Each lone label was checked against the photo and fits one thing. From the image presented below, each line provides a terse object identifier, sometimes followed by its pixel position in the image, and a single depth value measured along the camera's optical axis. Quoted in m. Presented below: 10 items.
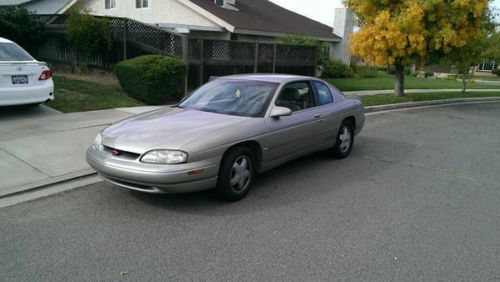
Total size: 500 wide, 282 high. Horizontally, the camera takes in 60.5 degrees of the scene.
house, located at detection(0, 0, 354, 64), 19.41
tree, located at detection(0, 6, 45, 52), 15.31
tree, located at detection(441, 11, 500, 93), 14.73
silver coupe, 4.34
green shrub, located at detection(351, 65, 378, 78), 27.16
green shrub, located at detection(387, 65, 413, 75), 35.22
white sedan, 7.96
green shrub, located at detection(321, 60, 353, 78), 23.24
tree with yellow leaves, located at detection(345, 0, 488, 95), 13.35
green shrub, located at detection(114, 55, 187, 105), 10.77
